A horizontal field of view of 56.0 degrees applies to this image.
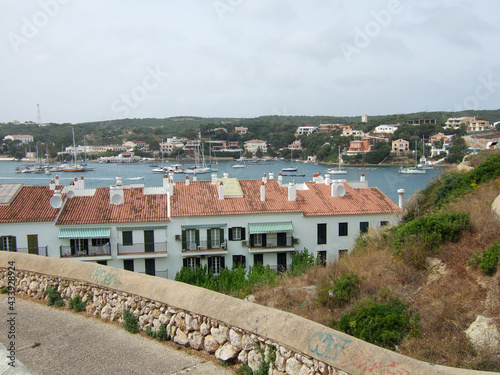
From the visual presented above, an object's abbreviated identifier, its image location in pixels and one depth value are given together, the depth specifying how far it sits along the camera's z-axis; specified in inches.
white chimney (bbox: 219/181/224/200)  1170.5
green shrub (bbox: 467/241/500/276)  329.4
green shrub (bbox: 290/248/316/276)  982.0
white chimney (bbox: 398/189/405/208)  1047.6
